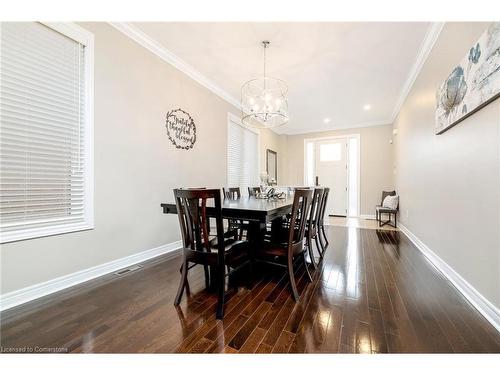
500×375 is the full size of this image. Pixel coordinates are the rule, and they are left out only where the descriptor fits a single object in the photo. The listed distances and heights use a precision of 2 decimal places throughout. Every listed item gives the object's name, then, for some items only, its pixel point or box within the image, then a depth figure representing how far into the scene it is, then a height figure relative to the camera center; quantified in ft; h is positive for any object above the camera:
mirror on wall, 20.82 +2.26
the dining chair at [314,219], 7.69 -1.33
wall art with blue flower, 4.79 +2.85
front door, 21.53 +1.57
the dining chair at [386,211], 15.74 -1.82
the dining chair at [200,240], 4.98 -1.43
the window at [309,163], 23.07 +2.47
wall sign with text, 10.05 +2.78
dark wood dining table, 5.54 -0.76
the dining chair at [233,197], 9.07 -0.59
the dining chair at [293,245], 5.95 -1.81
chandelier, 9.72 +5.67
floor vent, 7.51 -3.13
